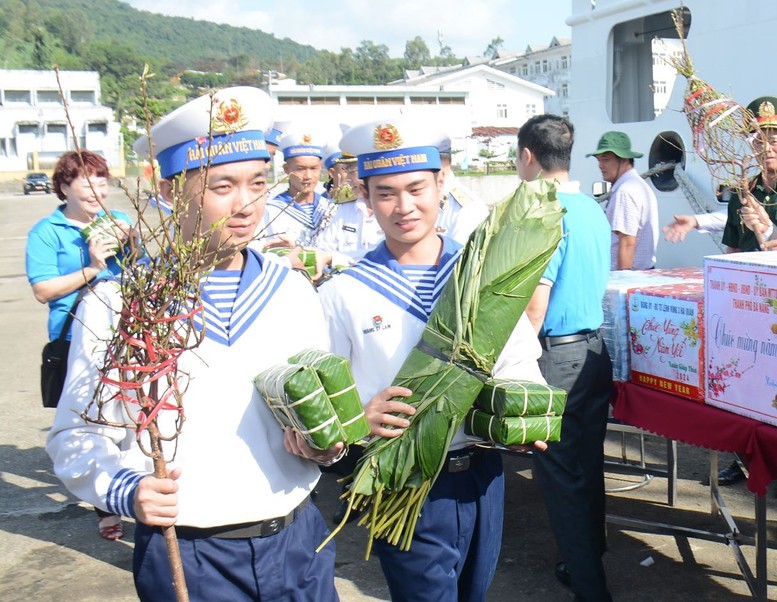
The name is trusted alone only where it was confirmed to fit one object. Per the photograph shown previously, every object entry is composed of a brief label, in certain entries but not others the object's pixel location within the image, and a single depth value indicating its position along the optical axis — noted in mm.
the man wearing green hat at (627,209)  5695
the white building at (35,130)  72625
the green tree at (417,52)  169875
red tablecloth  3098
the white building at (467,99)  61344
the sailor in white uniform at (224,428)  1898
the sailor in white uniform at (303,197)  5820
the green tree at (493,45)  155625
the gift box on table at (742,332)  2953
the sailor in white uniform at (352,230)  6031
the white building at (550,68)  74044
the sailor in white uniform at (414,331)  2473
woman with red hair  4445
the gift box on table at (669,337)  3408
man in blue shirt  3527
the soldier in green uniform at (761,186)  3896
